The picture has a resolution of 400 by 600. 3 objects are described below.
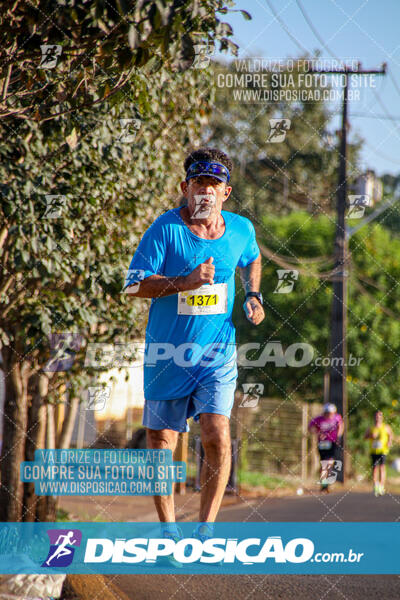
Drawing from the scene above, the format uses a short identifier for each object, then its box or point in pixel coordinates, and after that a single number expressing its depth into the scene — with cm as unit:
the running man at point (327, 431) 2580
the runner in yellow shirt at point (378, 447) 2670
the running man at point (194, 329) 850
